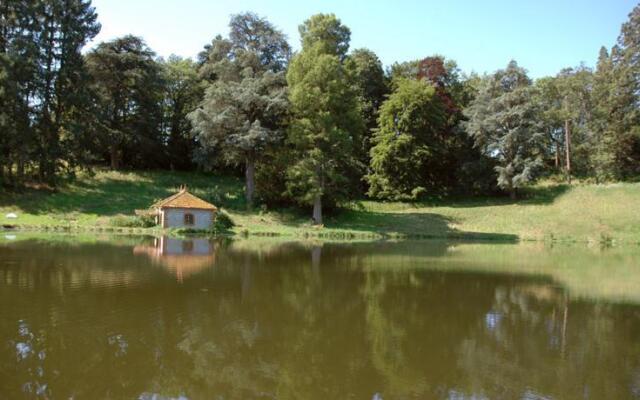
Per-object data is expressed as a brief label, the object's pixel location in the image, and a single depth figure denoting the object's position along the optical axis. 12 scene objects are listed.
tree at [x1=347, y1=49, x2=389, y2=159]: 57.53
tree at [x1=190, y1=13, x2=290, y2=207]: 40.47
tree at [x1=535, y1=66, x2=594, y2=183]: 56.56
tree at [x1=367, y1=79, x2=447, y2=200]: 50.12
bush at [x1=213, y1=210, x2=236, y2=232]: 35.44
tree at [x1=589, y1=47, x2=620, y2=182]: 49.16
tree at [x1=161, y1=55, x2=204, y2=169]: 56.62
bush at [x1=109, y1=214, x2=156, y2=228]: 34.79
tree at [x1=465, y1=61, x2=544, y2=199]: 48.00
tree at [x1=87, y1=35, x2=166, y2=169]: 48.34
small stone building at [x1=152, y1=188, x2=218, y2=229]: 35.03
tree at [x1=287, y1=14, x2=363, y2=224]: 38.97
